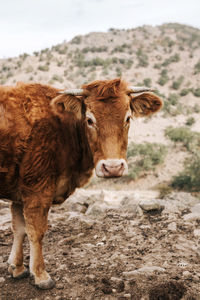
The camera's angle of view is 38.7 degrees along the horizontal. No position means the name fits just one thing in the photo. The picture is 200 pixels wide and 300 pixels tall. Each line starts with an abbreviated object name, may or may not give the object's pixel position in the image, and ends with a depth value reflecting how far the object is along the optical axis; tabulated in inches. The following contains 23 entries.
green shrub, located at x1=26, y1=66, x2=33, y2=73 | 1817.7
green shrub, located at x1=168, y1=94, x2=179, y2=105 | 1486.2
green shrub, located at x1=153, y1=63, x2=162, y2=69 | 1974.7
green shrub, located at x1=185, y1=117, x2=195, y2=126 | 1230.9
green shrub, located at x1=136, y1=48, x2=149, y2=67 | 1989.4
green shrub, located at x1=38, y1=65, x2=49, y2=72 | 1819.6
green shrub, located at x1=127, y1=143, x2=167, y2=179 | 783.7
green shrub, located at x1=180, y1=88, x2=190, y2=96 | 1630.2
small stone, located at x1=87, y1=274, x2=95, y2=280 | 160.2
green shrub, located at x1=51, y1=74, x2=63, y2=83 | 1680.6
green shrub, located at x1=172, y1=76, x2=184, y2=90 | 1717.5
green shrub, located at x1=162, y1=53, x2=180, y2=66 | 2028.8
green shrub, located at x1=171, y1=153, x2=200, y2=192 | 650.8
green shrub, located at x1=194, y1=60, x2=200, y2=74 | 1842.2
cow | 136.3
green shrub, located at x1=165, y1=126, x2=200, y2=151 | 893.3
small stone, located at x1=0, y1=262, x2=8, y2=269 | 177.8
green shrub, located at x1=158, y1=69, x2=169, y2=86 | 1762.1
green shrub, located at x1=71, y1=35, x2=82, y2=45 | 2532.0
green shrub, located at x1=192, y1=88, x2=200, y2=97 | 1601.9
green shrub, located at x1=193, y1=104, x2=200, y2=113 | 1437.0
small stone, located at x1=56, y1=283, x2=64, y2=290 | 152.8
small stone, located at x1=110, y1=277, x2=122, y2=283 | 156.2
